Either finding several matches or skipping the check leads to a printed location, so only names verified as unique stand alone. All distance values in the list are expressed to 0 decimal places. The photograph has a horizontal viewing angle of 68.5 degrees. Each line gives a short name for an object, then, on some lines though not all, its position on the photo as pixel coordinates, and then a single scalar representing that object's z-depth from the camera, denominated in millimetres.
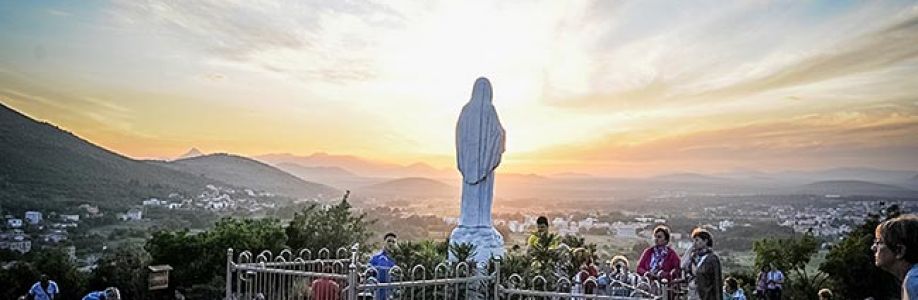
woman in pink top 8258
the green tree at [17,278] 11547
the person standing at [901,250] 2804
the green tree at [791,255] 15278
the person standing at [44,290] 10188
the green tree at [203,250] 12602
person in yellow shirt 10555
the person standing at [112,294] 7723
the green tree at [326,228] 14094
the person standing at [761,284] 12562
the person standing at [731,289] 10570
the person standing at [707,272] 7516
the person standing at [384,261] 8195
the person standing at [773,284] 12453
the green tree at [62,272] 12094
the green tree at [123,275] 12406
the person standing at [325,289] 7848
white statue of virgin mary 11078
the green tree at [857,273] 14391
